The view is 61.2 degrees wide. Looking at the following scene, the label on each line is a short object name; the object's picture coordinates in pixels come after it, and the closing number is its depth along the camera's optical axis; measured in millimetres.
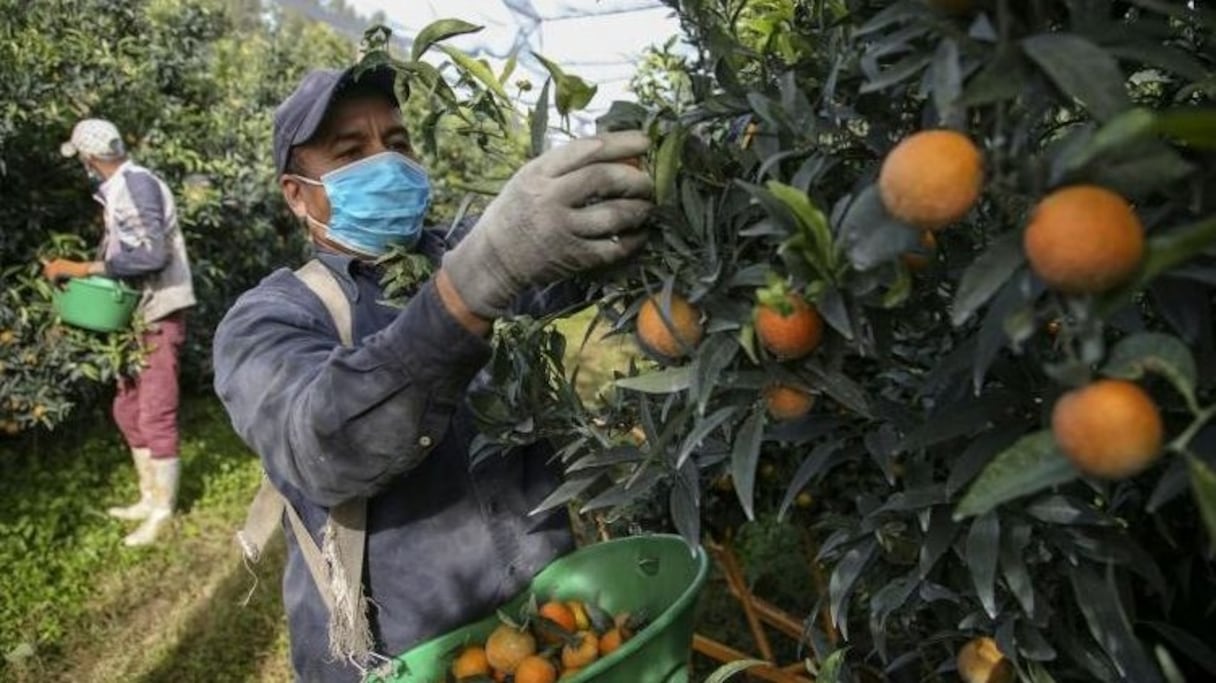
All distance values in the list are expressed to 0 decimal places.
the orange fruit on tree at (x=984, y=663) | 1021
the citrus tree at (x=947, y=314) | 545
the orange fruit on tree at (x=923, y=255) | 740
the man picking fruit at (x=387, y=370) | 989
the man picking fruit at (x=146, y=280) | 4027
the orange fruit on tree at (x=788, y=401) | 804
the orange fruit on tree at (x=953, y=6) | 618
